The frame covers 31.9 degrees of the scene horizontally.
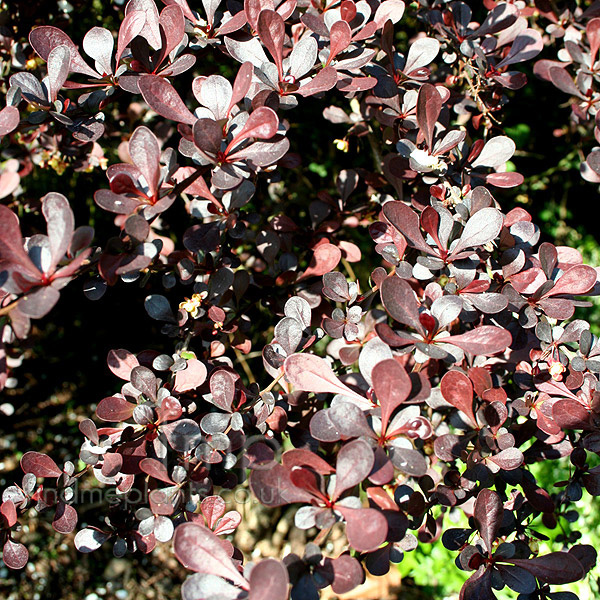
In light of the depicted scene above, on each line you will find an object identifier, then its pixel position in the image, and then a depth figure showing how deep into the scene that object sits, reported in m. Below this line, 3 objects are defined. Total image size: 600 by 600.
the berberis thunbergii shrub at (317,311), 0.32
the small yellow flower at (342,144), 0.44
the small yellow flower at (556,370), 0.37
